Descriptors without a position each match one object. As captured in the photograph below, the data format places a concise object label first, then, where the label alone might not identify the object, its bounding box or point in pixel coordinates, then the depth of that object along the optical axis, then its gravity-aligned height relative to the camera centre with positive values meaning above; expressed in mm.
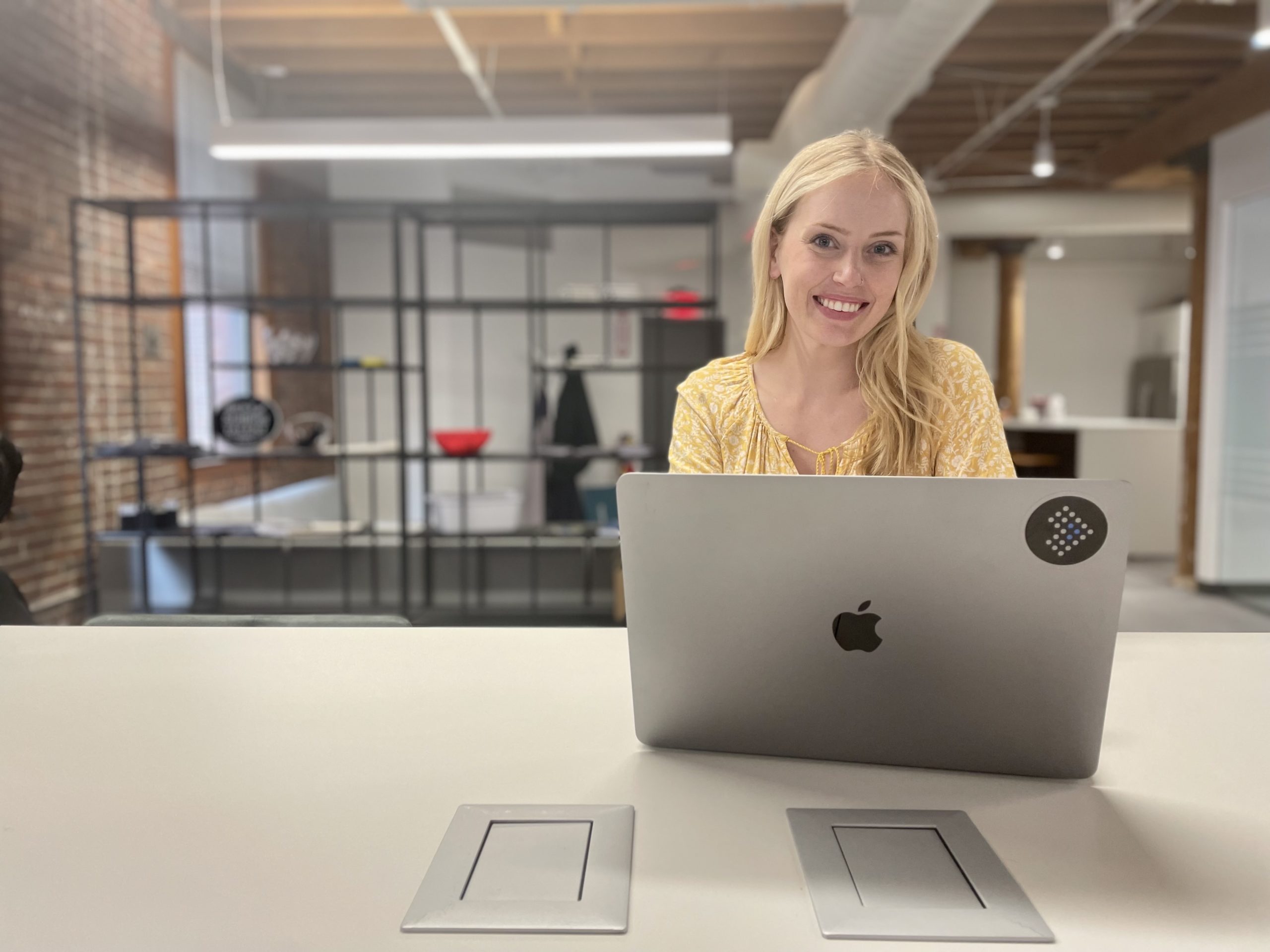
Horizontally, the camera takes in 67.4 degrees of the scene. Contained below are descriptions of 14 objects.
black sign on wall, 4496 -62
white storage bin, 4762 -503
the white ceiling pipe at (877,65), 3816 +1621
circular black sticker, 743 -90
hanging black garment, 6059 -175
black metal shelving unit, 4605 -209
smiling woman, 1411 +92
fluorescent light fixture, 4281 +1248
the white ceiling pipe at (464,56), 4938 +2022
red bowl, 4750 -151
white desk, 625 -328
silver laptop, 763 -169
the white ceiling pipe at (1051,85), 4191 +1935
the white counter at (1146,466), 6750 -354
